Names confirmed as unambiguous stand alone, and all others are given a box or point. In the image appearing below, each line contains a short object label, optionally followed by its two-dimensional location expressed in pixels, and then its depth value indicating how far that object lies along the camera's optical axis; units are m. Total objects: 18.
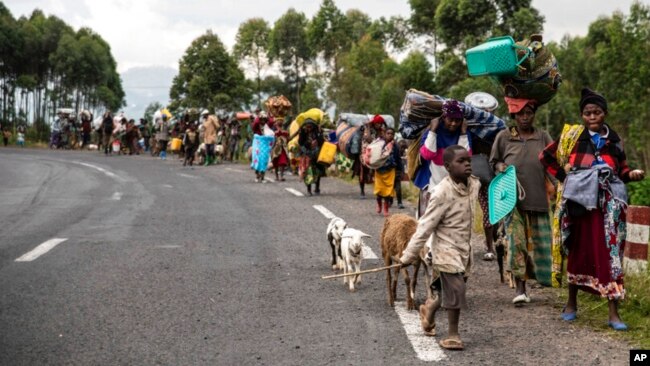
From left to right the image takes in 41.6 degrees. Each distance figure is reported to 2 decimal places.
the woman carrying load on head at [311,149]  18.58
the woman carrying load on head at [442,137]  8.28
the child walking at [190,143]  31.23
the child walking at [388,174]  14.83
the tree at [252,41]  86.25
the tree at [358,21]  84.51
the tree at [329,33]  72.69
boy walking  6.39
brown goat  7.57
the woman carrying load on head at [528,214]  7.77
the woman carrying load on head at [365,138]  15.37
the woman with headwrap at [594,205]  6.78
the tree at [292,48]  76.56
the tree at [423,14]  57.75
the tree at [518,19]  43.09
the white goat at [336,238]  9.24
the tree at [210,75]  59.28
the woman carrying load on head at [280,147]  22.31
